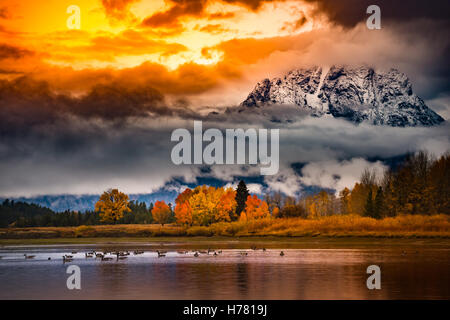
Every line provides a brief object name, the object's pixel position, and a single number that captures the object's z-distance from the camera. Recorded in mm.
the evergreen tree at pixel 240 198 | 179500
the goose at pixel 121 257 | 70244
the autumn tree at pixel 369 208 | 145450
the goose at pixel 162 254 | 74206
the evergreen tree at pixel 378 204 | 142875
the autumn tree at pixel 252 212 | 174825
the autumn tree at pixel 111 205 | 164125
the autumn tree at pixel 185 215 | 160125
